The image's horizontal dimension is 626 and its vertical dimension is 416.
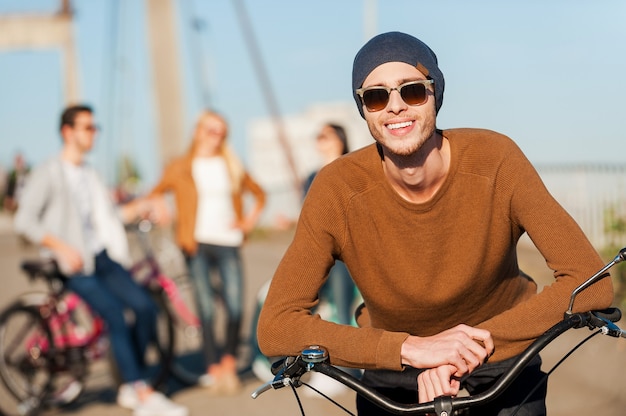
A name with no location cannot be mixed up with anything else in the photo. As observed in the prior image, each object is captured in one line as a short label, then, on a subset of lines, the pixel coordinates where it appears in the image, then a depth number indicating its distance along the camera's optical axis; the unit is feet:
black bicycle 8.70
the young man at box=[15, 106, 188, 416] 24.14
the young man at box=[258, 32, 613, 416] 9.75
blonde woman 27.40
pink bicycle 25.20
